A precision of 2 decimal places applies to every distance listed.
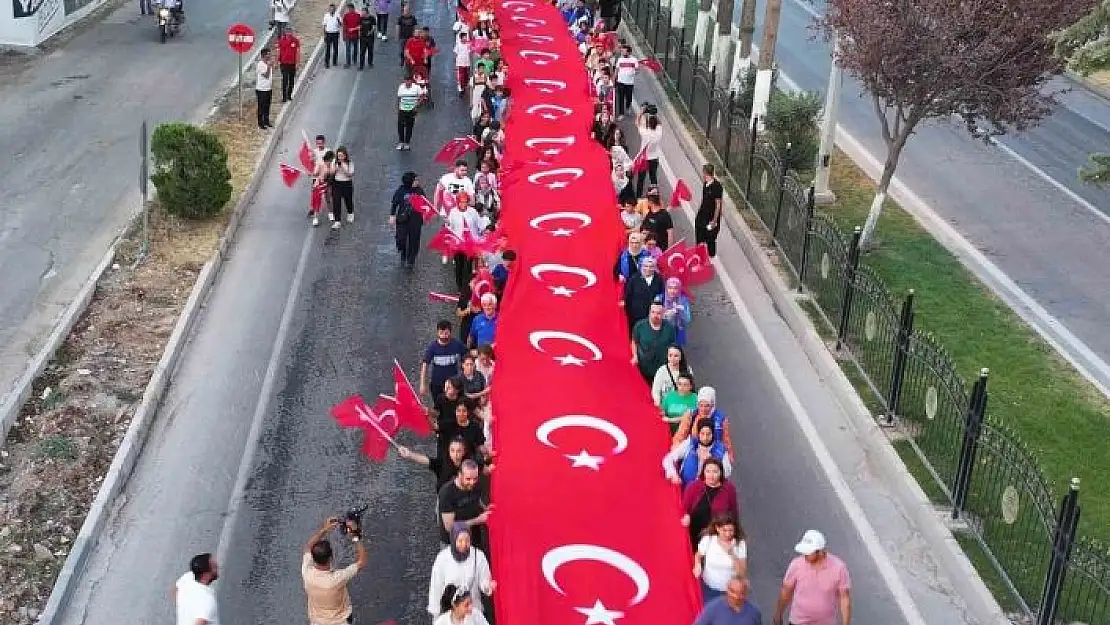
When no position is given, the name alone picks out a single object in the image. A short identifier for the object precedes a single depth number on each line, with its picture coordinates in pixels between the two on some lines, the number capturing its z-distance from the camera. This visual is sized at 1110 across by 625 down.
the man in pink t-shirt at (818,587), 10.40
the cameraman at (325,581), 10.18
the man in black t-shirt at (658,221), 18.31
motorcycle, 35.84
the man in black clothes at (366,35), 31.95
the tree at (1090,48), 13.44
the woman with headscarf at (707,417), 12.16
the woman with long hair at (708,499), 11.36
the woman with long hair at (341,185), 20.86
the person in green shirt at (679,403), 13.09
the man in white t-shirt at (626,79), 26.95
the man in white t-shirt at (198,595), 9.95
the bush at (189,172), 21.19
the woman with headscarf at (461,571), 10.27
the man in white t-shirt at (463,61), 28.56
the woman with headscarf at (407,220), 19.28
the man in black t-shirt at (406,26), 33.09
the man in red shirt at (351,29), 31.95
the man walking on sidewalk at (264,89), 26.08
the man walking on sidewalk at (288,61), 27.92
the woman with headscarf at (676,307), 15.14
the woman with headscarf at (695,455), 11.89
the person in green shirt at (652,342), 14.52
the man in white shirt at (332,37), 31.88
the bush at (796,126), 24.88
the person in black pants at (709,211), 19.47
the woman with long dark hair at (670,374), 13.39
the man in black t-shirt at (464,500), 11.30
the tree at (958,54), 18.53
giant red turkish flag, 10.90
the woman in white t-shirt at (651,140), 21.83
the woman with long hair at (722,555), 10.65
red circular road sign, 26.55
